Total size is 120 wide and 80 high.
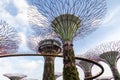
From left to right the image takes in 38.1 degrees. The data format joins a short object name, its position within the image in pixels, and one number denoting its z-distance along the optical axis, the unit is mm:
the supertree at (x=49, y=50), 25475
